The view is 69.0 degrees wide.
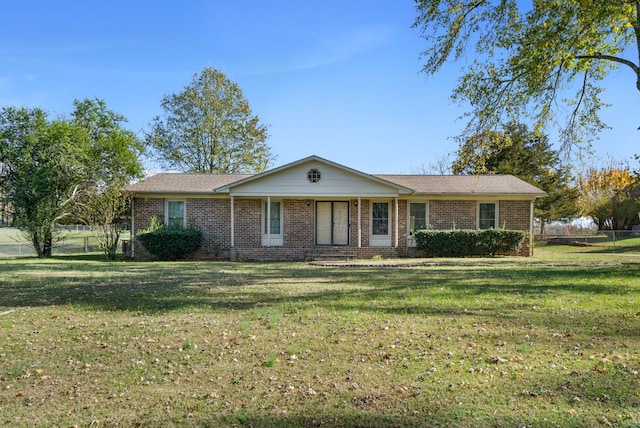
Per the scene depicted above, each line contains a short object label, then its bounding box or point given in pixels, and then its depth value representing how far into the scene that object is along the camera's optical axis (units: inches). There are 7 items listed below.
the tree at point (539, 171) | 1334.9
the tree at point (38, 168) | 767.1
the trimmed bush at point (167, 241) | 757.3
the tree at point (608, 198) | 1406.3
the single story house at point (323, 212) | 788.6
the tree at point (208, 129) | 1437.0
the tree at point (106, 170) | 793.6
